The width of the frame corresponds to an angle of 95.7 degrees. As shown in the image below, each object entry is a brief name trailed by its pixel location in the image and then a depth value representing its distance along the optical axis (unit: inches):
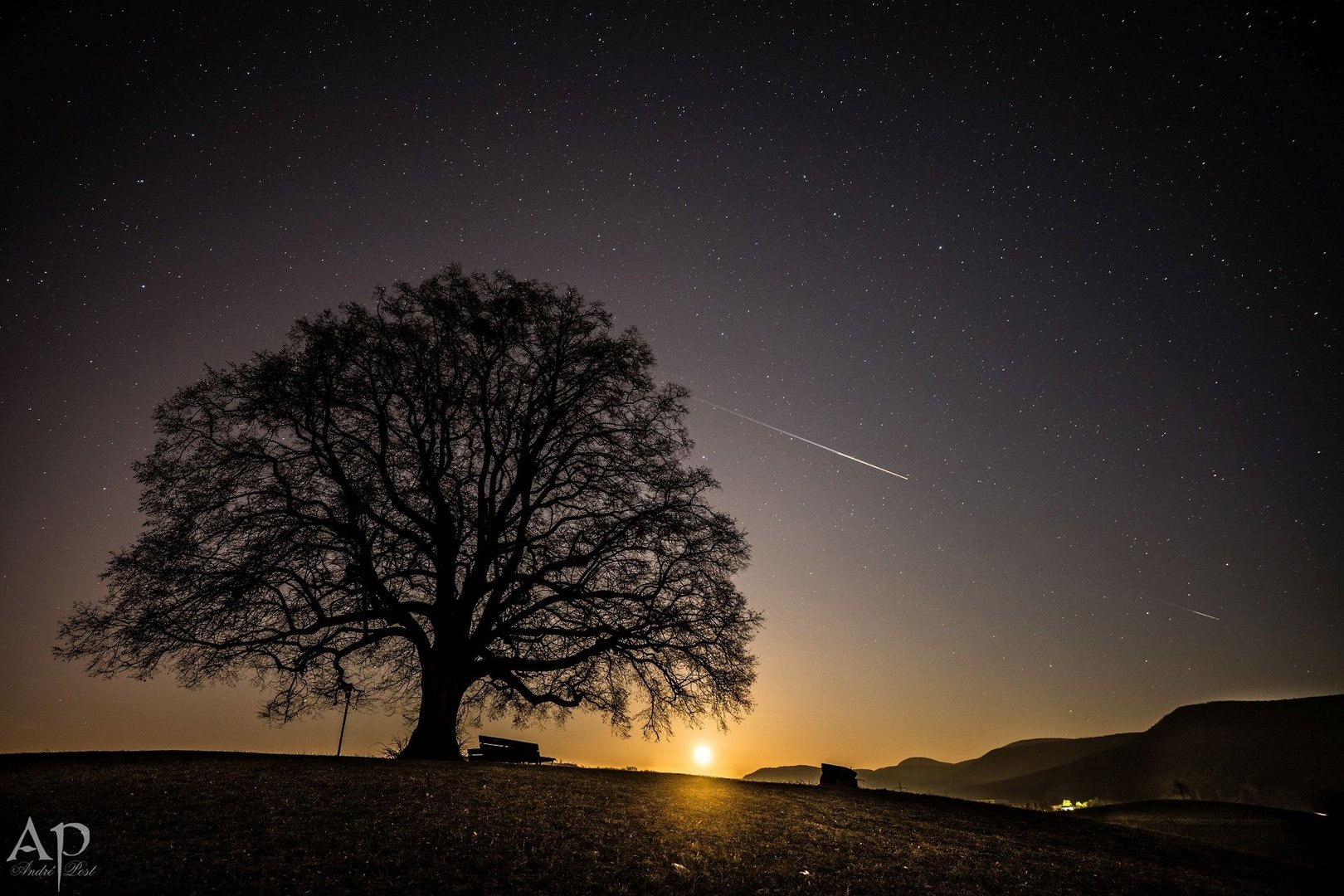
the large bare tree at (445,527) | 569.6
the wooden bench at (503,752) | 636.1
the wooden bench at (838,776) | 676.1
